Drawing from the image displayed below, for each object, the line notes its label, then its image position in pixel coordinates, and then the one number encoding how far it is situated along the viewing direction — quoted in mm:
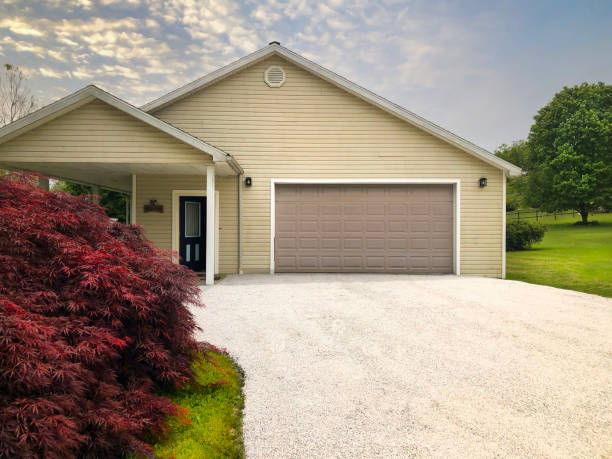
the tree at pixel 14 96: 17672
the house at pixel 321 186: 9562
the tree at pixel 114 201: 16859
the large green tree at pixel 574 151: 25000
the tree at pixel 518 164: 32531
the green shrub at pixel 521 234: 16719
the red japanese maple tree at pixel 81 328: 1504
